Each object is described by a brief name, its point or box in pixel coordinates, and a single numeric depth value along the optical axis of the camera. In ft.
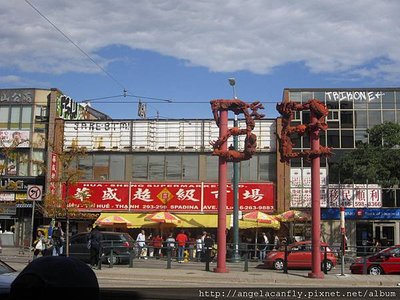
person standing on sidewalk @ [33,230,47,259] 75.66
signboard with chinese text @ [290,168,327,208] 119.96
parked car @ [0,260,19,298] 19.21
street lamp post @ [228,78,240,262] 89.10
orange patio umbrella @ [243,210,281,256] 103.35
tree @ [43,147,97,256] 100.07
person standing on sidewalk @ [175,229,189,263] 75.76
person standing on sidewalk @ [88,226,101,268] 70.38
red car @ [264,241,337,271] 75.07
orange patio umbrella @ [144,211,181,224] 107.65
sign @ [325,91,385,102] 125.29
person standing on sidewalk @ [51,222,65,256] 76.79
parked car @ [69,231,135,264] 74.64
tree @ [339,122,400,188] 111.65
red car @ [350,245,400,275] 71.61
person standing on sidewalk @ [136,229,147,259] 74.37
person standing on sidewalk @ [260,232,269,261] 76.02
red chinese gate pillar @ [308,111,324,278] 62.44
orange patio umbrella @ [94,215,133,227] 111.24
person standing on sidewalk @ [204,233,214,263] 68.59
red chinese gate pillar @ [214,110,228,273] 65.59
